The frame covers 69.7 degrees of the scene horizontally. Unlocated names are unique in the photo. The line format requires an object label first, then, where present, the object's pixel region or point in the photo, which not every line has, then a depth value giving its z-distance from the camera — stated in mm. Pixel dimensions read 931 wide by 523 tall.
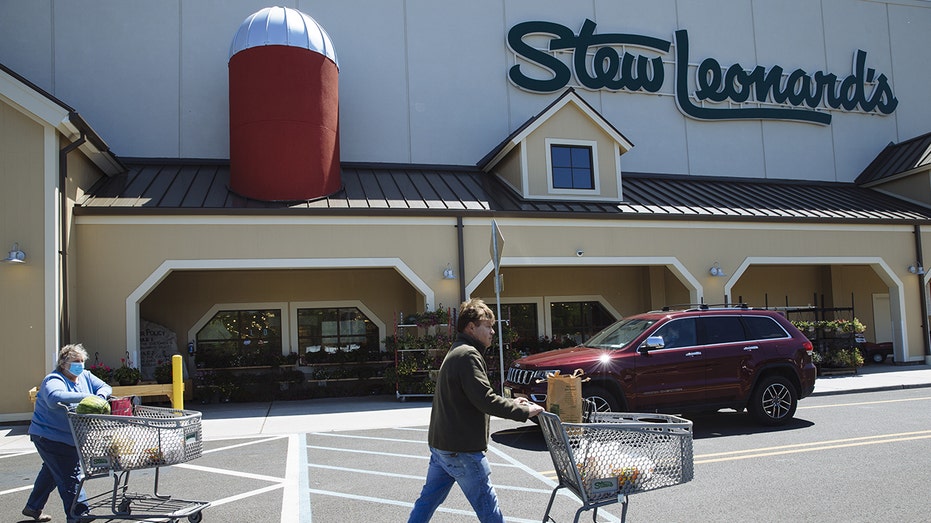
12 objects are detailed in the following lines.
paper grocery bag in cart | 4578
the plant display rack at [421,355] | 13727
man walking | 4348
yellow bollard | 11156
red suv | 9422
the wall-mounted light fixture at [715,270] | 16344
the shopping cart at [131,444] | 5344
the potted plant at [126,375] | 12202
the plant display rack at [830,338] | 16594
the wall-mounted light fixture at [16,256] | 11500
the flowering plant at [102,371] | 11883
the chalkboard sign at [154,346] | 14828
